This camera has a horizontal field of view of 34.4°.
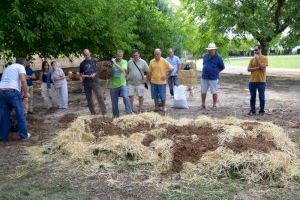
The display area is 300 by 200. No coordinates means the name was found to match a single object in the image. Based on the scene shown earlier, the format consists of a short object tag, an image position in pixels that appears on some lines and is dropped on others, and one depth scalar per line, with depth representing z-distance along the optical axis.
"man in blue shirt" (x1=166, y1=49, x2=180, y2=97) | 15.68
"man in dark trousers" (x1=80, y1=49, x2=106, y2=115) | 11.90
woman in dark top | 15.08
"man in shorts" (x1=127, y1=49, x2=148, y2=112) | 12.42
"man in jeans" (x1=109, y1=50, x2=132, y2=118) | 11.59
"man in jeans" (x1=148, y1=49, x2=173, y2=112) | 12.62
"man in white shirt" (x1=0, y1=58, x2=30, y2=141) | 9.37
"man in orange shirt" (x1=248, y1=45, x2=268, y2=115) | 11.55
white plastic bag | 13.38
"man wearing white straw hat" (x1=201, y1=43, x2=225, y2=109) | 12.91
